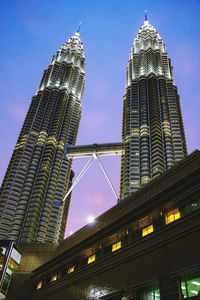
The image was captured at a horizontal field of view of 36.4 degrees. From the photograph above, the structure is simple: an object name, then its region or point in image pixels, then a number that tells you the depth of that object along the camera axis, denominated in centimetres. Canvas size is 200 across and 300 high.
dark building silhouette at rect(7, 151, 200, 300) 2066
